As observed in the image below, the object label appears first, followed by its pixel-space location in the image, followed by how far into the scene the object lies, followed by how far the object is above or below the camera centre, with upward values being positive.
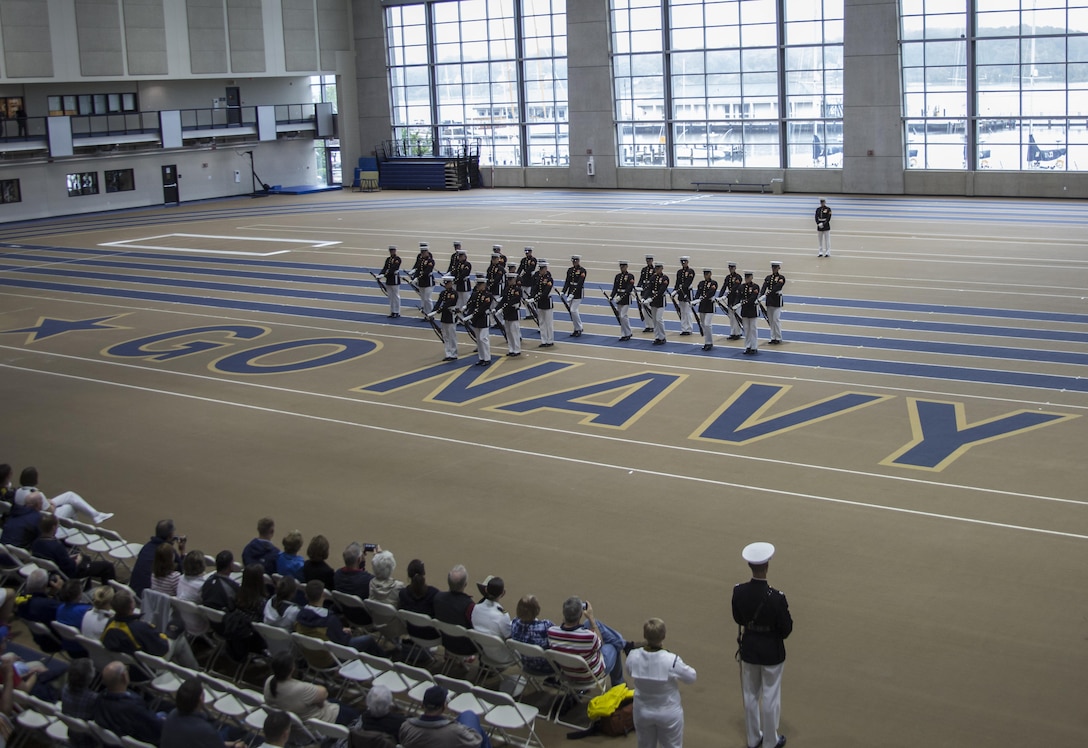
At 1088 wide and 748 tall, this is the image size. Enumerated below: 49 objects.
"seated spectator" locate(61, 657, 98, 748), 7.13 -2.82
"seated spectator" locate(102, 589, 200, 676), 7.99 -2.74
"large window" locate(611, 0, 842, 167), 41.59 +4.50
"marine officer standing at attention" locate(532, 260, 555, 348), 20.16 -1.51
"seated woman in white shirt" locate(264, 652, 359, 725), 7.22 -2.87
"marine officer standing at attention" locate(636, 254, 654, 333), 20.36 -1.23
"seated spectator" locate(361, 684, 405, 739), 6.86 -2.88
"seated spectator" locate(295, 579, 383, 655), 8.28 -2.80
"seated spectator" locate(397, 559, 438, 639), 8.52 -2.74
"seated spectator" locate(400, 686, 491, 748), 6.58 -2.86
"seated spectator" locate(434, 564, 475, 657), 8.29 -2.77
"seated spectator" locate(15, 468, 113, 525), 10.94 -2.55
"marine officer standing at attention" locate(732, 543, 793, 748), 7.59 -2.83
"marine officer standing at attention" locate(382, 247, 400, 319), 23.41 -1.18
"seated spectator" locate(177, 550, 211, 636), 9.03 -2.69
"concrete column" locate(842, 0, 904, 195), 39.16 +3.29
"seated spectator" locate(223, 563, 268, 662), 8.52 -2.82
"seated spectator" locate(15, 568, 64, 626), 8.82 -2.73
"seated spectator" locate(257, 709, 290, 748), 6.45 -2.74
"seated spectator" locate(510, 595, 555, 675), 8.11 -2.86
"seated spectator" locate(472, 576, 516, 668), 8.20 -2.81
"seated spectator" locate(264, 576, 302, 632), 8.43 -2.74
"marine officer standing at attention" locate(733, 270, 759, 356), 18.94 -1.70
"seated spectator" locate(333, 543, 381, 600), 8.93 -2.68
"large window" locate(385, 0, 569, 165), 47.72 +6.30
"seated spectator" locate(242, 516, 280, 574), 9.59 -2.65
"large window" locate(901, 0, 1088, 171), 36.75 +3.48
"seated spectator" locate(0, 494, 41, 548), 10.32 -2.51
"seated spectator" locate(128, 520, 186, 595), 9.59 -2.67
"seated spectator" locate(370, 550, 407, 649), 8.73 -2.72
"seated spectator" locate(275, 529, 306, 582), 9.41 -2.68
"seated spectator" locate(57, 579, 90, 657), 8.60 -2.72
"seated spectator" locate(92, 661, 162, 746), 7.02 -2.85
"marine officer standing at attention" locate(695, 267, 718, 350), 19.47 -1.62
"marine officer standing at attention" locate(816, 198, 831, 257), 27.20 -0.64
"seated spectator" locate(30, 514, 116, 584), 9.53 -2.66
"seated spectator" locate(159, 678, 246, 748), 6.68 -2.80
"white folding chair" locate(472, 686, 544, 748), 7.29 -3.10
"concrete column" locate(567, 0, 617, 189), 45.59 +4.69
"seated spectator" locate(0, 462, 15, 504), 11.28 -2.38
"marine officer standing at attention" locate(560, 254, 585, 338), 21.17 -1.40
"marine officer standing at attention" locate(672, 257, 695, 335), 20.62 -1.50
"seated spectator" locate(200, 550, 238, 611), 8.89 -2.71
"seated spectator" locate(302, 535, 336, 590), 9.20 -2.67
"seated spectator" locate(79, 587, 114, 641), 8.32 -2.69
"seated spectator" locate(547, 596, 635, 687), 7.90 -2.84
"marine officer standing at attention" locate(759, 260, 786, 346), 19.41 -1.54
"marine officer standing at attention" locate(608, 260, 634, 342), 20.54 -1.49
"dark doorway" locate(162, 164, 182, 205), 48.53 +1.87
